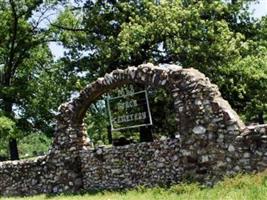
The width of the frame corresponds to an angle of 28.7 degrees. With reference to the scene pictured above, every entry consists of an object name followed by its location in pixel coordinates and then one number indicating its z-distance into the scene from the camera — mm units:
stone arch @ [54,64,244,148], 13930
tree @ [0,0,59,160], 31906
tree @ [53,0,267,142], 24969
